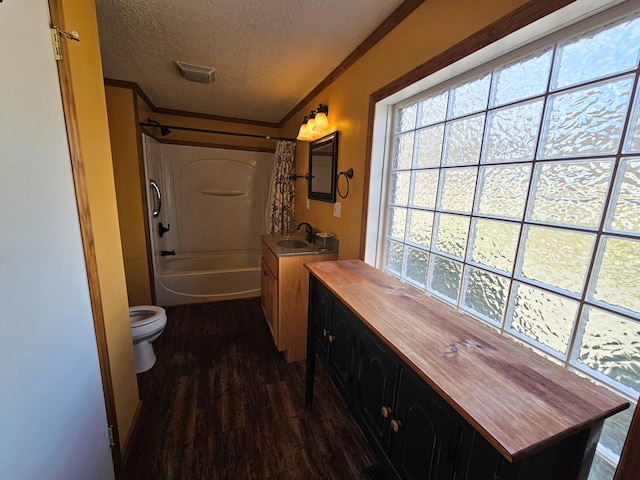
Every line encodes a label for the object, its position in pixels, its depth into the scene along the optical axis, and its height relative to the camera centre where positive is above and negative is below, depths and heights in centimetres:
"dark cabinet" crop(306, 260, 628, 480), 56 -46
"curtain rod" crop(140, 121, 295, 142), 265 +61
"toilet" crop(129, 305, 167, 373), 186 -106
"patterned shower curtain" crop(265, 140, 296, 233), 299 +0
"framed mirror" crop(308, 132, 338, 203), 210 +21
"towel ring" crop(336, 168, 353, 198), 188 +12
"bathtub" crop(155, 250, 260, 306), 296 -110
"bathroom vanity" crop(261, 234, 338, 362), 198 -79
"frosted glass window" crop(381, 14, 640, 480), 74 -1
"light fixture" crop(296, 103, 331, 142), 207 +53
